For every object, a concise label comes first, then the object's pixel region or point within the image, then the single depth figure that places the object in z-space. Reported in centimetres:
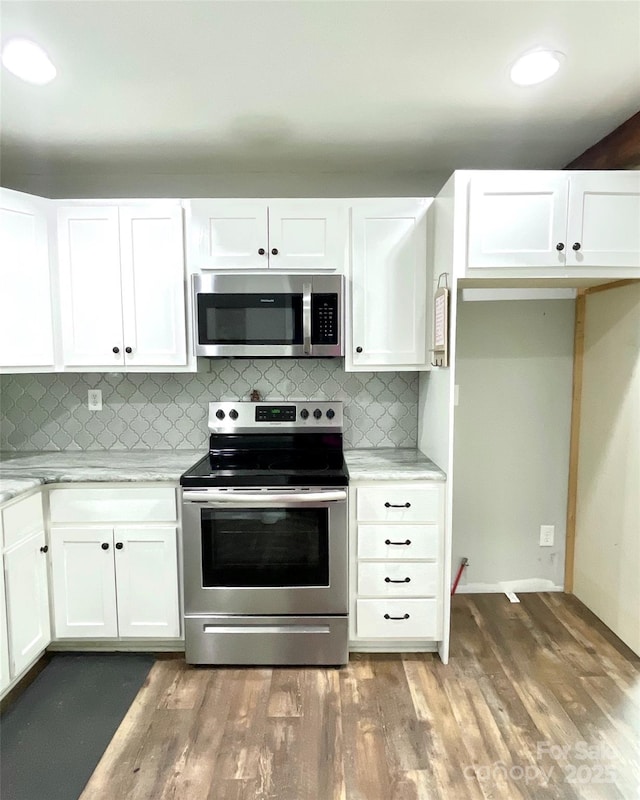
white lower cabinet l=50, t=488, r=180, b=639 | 207
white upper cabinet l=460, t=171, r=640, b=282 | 192
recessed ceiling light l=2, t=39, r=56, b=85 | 148
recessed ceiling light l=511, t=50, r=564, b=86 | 154
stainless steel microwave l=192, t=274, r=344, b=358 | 215
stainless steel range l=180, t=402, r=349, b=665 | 200
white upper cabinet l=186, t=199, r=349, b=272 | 218
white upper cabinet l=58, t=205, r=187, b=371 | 218
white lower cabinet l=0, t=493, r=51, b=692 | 181
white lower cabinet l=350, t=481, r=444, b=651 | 206
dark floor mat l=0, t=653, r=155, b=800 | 152
